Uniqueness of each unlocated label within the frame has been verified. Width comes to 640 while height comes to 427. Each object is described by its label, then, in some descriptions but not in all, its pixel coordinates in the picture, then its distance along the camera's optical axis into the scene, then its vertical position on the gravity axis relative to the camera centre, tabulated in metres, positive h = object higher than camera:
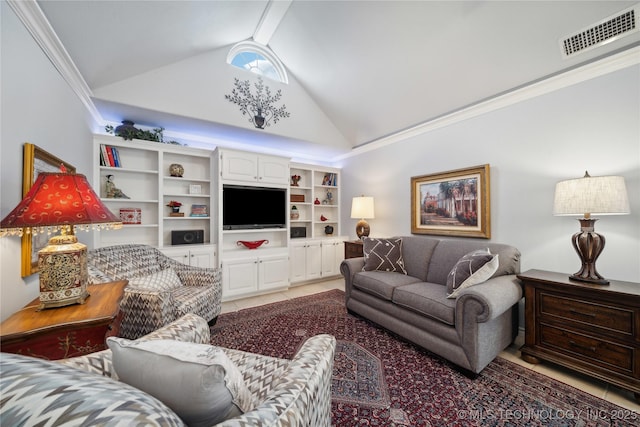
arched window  3.36 +2.30
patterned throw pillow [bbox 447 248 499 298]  1.90 -0.47
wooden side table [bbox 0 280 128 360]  1.01 -0.51
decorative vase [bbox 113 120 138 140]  2.85 +1.03
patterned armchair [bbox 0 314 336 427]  0.38 -0.32
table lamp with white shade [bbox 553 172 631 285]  1.65 +0.06
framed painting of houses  2.64 +0.15
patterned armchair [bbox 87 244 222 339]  1.70 -0.61
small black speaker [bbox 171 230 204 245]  3.14 -0.28
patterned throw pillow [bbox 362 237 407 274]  2.81 -0.49
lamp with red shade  1.09 -0.02
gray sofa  1.69 -0.73
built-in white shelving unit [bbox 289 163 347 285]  4.04 -0.16
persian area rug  1.39 -1.18
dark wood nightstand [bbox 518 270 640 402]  1.51 -0.79
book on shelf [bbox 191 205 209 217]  3.39 +0.09
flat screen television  3.41 +0.13
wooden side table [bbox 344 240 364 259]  3.72 -0.54
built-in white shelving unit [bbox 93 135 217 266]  2.87 +0.31
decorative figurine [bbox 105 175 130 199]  2.84 +0.31
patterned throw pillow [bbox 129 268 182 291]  1.96 -0.57
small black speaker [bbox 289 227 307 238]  4.19 -0.29
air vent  1.69 +1.37
